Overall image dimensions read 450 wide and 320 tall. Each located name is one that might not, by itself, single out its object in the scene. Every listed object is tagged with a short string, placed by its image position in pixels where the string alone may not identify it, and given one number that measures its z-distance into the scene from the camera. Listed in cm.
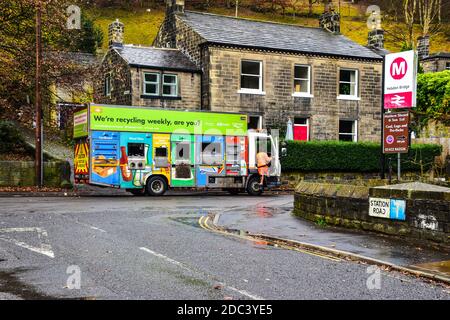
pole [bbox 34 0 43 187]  2389
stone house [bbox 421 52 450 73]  5159
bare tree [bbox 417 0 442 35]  6958
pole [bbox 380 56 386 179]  1434
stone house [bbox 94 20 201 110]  3083
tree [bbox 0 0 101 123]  2511
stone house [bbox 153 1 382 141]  3189
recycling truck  2217
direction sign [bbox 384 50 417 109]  1376
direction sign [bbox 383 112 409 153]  1373
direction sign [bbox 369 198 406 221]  1113
